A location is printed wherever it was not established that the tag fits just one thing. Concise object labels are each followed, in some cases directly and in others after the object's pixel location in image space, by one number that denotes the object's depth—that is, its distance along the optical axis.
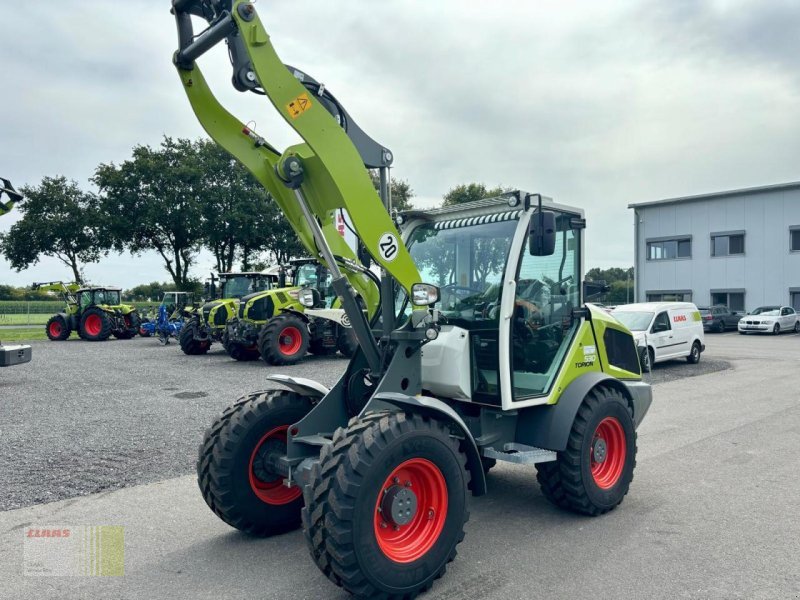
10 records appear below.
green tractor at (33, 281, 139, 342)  25.48
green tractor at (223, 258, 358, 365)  15.30
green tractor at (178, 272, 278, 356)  17.73
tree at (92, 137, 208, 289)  36.34
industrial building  34.09
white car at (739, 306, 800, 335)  30.20
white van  15.56
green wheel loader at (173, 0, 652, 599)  3.47
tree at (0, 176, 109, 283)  37.50
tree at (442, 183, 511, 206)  40.28
